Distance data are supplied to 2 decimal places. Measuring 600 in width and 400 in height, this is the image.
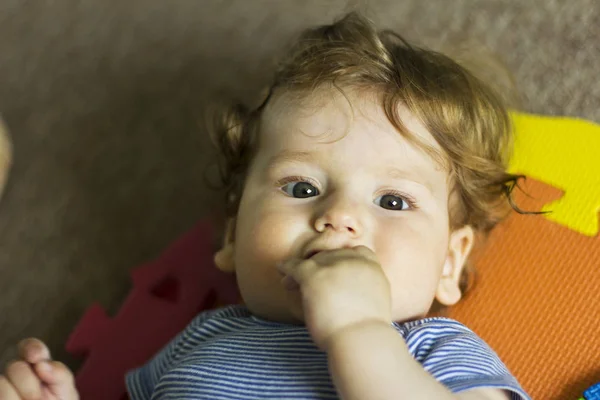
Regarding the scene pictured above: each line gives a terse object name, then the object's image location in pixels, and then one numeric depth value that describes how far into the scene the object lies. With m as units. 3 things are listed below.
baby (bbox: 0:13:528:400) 0.58
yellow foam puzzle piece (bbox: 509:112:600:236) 0.71
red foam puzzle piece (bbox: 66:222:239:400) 0.75
